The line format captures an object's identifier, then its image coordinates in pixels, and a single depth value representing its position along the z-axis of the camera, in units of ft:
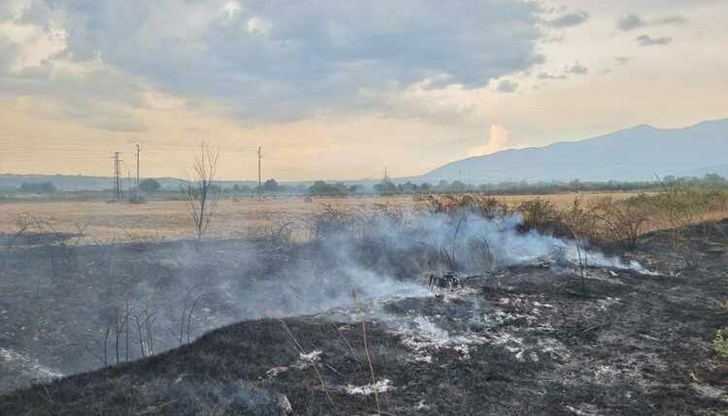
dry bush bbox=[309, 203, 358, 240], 44.96
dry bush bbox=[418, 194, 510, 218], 49.86
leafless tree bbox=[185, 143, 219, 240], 48.82
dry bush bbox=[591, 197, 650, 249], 46.70
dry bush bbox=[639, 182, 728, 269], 43.42
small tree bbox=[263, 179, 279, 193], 283.79
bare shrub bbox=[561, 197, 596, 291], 47.47
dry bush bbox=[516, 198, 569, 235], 50.10
